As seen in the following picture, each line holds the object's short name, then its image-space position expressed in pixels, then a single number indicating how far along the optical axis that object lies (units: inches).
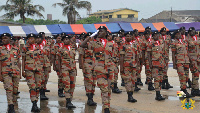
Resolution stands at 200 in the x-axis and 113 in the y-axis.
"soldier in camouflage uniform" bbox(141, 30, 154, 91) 420.2
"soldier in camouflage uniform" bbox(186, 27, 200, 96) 373.1
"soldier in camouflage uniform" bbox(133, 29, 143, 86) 430.3
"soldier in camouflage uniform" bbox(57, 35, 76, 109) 316.8
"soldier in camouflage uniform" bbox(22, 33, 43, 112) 306.5
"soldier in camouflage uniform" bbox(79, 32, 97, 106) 343.9
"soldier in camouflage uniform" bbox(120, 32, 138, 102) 339.9
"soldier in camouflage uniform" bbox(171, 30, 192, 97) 355.9
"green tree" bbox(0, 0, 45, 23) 1567.4
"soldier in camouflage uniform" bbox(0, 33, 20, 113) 293.0
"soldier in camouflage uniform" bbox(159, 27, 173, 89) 430.2
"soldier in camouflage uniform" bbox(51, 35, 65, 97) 371.7
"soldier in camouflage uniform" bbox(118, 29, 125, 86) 445.0
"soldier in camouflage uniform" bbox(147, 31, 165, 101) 350.6
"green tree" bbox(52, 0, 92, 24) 1637.6
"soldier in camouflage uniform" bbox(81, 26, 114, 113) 279.7
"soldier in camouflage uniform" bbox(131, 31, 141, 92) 358.9
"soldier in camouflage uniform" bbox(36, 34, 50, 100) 365.7
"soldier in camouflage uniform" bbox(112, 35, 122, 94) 402.1
